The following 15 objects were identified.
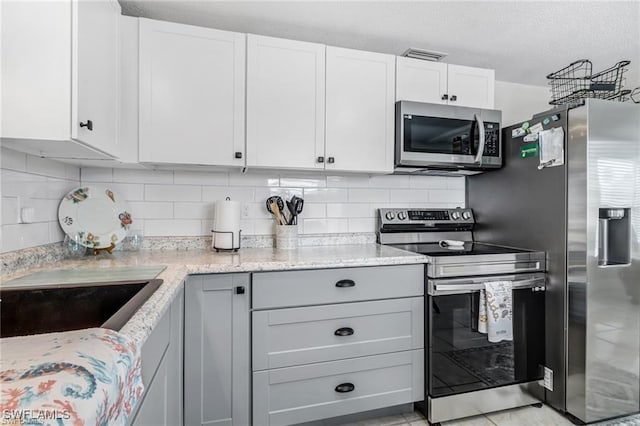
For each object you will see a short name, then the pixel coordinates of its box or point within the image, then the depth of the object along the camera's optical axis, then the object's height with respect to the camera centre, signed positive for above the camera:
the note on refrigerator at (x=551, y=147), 1.84 +0.39
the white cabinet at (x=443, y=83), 2.12 +0.87
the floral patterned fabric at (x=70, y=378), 0.45 -0.27
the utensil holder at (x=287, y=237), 2.12 -0.16
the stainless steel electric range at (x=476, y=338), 1.80 -0.70
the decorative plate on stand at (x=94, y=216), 1.78 -0.03
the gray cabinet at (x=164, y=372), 0.93 -0.54
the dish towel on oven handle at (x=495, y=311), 1.82 -0.54
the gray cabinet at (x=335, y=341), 1.63 -0.67
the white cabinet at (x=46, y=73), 1.08 +0.46
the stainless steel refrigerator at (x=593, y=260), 1.75 -0.25
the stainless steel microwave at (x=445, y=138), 2.07 +0.49
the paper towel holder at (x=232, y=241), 1.94 -0.17
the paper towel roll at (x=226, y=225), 1.93 -0.08
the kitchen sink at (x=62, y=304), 1.06 -0.32
